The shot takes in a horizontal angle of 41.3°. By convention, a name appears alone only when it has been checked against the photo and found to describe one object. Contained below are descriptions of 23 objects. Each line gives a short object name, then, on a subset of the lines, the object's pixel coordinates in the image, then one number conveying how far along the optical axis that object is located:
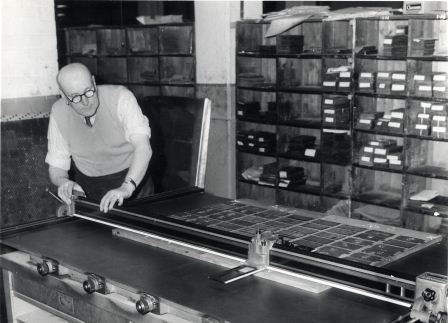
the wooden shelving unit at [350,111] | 4.64
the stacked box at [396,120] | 4.73
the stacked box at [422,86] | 4.52
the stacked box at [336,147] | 5.08
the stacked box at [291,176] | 5.42
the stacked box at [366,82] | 4.81
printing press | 1.66
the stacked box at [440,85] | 4.41
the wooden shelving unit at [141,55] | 6.12
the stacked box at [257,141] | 5.56
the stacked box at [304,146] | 5.32
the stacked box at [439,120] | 4.46
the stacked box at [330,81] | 4.98
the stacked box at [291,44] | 5.23
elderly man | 2.93
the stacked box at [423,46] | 4.46
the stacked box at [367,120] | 4.86
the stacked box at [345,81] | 4.90
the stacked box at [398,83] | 4.64
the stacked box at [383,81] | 4.74
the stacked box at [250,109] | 5.64
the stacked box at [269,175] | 5.53
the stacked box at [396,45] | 4.59
